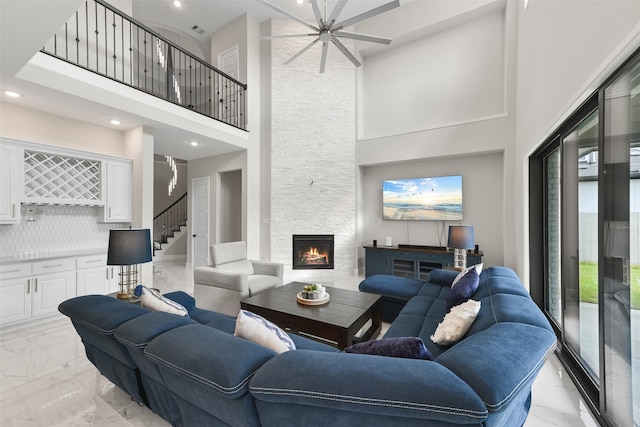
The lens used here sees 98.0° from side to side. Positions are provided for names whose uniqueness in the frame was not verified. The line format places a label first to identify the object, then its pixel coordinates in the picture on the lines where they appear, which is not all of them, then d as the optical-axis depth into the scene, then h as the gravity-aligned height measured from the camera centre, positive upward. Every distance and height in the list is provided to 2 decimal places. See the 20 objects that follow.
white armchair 3.50 -0.88
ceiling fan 2.94 +2.19
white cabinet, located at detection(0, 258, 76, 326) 3.21 -0.90
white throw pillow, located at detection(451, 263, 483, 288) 2.63 -0.55
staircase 8.44 -0.43
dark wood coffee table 2.43 -0.94
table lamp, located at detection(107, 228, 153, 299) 2.37 -0.29
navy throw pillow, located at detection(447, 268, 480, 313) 2.28 -0.62
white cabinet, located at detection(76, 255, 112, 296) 3.81 -0.85
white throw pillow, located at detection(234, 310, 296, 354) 1.36 -0.60
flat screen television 5.40 +0.33
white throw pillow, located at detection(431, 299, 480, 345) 1.74 -0.70
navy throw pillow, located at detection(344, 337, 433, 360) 1.17 -0.58
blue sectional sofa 0.90 -0.59
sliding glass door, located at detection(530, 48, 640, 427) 1.49 -0.20
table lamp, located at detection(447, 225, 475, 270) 3.65 -0.31
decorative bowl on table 2.91 -0.87
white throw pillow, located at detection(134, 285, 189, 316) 1.94 -0.63
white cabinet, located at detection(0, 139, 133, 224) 3.43 +0.50
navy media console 5.04 -0.86
